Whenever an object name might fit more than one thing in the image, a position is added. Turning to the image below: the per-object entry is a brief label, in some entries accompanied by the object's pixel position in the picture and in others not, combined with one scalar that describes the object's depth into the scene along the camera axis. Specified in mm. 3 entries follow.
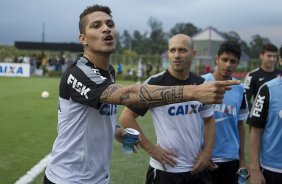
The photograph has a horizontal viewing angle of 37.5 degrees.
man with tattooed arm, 2613
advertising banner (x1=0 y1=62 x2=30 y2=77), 21047
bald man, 3764
